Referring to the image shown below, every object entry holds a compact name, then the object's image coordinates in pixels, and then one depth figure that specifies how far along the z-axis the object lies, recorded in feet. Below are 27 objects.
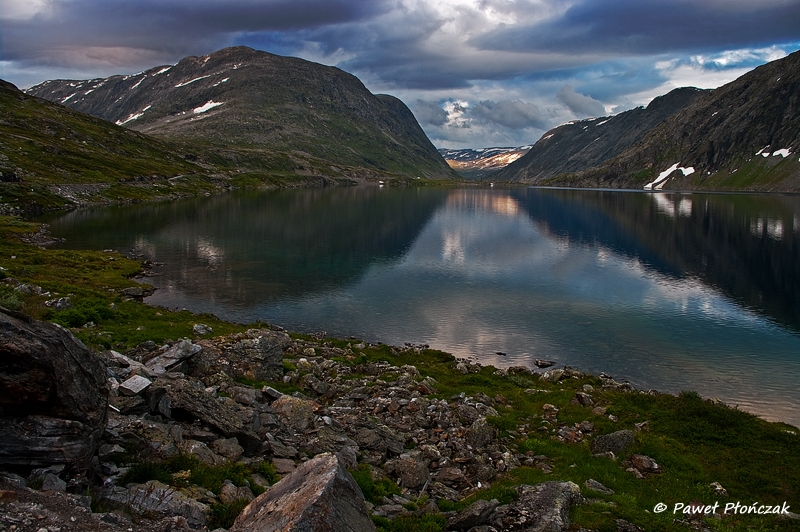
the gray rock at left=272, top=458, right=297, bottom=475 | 52.45
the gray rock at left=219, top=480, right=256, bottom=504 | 42.06
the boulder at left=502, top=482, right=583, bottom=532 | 46.70
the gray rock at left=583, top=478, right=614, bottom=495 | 59.67
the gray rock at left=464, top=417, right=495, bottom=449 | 71.26
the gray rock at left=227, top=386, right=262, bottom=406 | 67.77
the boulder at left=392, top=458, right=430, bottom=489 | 58.39
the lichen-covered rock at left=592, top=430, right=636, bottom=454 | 73.53
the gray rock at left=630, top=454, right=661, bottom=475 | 68.85
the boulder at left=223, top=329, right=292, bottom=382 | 86.84
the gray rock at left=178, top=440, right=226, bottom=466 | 47.60
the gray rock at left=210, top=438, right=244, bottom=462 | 51.08
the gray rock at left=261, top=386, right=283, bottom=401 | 72.79
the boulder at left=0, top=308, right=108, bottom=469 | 35.17
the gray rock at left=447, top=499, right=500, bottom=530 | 47.01
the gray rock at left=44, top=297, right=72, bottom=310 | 115.51
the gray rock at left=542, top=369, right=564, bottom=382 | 117.17
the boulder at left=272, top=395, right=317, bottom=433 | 64.95
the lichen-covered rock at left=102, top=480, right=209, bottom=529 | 36.99
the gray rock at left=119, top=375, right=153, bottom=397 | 53.62
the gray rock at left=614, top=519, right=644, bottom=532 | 48.87
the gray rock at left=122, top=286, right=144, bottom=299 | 172.08
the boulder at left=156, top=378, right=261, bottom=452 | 54.19
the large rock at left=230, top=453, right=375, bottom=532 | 33.01
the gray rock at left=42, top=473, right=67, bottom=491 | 34.12
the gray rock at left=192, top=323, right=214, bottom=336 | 115.81
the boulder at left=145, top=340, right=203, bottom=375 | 72.33
